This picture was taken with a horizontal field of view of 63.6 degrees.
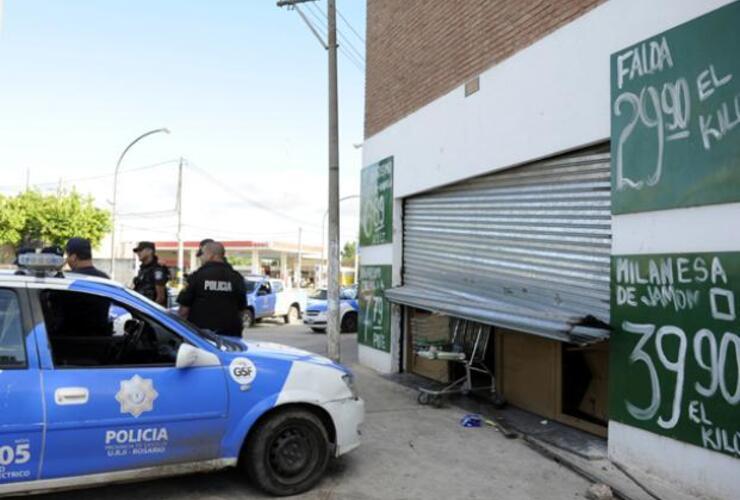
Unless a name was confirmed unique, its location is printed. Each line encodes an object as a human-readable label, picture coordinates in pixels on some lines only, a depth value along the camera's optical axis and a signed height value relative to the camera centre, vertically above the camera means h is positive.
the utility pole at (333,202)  9.55 +0.92
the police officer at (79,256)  5.87 +0.01
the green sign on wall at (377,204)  10.32 +1.02
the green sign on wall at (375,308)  10.09 -0.86
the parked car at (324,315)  18.23 -1.71
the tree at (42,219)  33.38 +2.20
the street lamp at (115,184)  22.41 +2.95
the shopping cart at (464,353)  7.40 -1.16
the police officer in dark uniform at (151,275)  7.27 -0.21
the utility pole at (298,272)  50.81 -1.12
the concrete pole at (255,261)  47.97 -0.18
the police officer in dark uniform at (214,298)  5.94 -0.40
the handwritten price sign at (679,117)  4.32 +1.15
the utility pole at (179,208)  32.81 +2.78
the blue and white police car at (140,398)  3.73 -0.95
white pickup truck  19.89 -1.52
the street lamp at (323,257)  56.94 +0.23
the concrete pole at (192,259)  49.65 -0.10
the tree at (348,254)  100.79 +0.97
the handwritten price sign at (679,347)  4.25 -0.67
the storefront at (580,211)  4.43 +0.52
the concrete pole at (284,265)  54.00 -0.55
